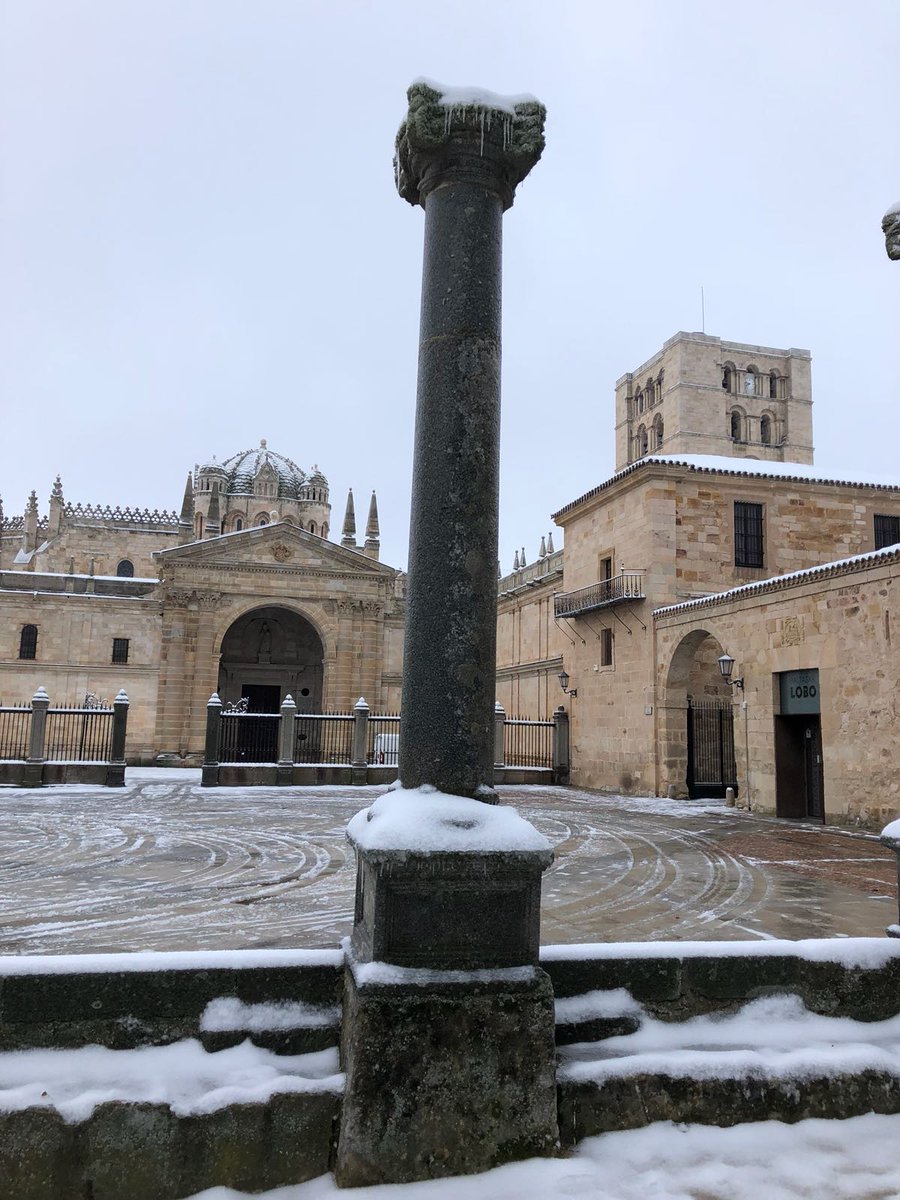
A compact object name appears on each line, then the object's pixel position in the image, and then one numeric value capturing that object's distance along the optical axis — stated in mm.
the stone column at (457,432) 3436
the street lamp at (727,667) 17109
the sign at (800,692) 15352
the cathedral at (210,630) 32500
